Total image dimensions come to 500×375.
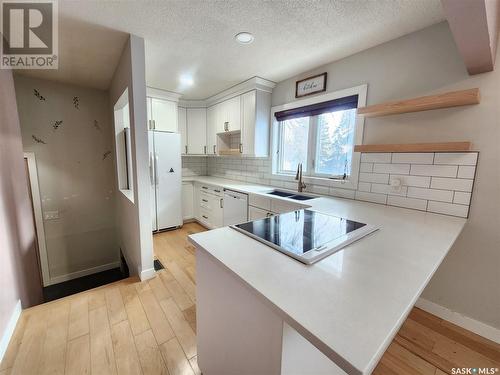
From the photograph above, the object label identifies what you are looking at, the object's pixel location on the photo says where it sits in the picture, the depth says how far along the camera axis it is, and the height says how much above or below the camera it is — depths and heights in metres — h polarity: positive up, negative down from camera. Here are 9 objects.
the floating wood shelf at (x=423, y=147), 1.48 +0.11
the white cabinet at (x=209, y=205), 3.33 -0.80
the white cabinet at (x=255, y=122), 2.95 +0.52
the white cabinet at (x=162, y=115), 3.32 +0.68
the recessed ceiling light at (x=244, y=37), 1.81 +1.06
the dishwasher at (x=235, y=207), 2.80 -0.67
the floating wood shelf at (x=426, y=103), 1.41 +0.43
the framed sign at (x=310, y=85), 2.44 +0.89
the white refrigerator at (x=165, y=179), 3.29 -0.35
